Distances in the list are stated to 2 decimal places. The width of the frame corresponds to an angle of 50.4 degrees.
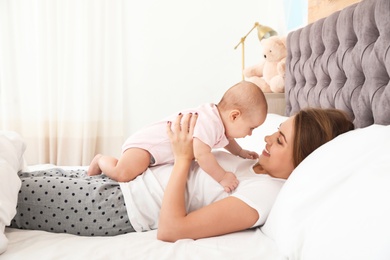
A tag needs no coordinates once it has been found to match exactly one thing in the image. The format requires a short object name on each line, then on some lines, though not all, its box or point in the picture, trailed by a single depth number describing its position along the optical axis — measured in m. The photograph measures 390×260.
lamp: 3.75
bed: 0.85
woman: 1.34
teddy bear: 3.37
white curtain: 4.15
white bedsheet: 1.15
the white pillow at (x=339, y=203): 0.80
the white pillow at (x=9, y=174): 1.22
